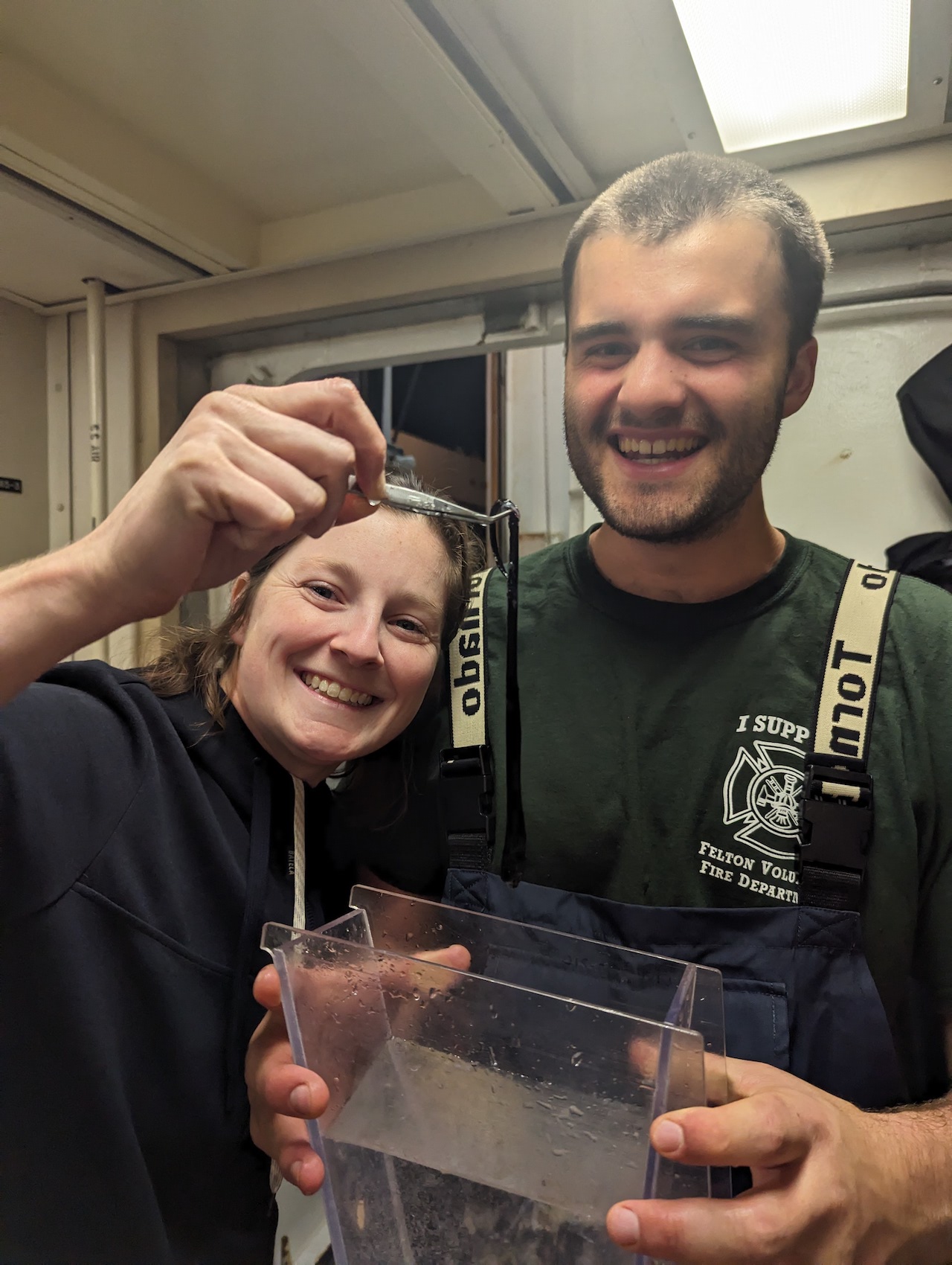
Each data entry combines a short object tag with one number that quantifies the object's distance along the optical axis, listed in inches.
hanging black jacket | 29.6
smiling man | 25.3
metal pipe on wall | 35.4
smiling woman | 18.3
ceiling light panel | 24.4
